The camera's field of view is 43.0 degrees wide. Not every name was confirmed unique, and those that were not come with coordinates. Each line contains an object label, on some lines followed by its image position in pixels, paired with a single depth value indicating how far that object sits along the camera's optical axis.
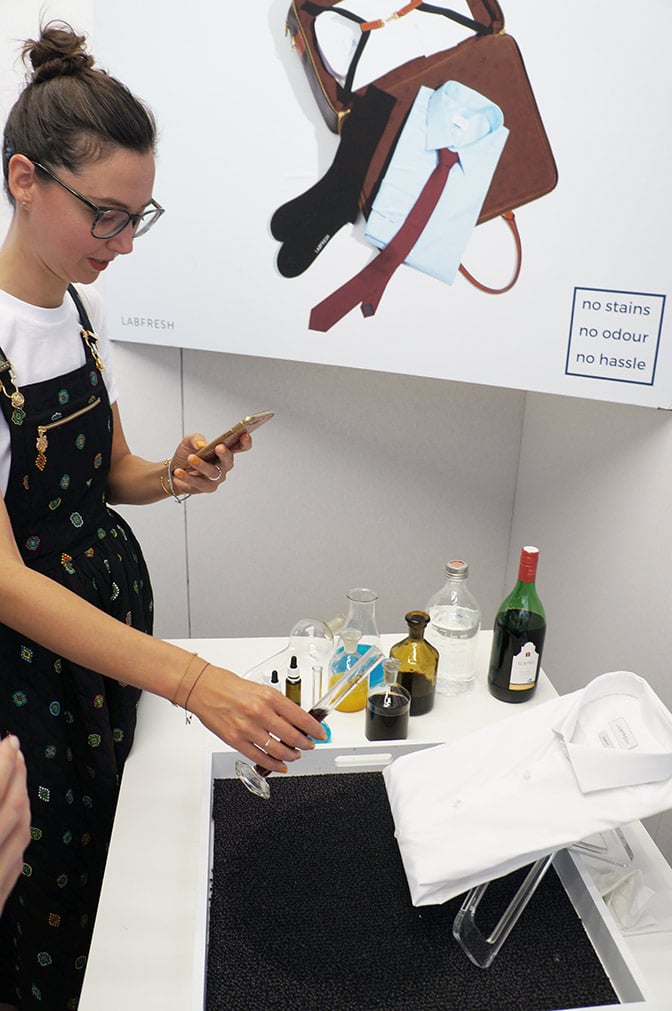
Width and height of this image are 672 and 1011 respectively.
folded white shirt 0.94
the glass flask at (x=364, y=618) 1.37
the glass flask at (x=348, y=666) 1.33
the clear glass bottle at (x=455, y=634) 1.42
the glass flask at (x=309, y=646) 1.42
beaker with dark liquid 1.27
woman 1.09
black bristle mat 0.91
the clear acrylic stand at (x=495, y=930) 0.96
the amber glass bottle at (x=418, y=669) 1.35
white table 0.94
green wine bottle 1.36
